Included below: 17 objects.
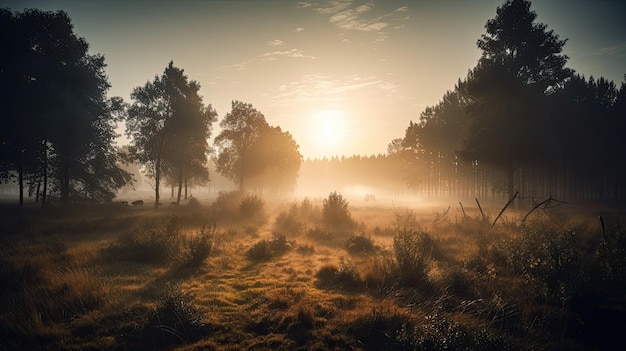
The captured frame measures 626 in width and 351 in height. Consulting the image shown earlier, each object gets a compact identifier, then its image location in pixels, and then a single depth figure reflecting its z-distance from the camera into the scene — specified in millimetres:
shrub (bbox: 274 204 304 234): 17594
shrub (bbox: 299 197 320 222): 22328
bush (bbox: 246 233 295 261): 10984
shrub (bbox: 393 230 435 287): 7438
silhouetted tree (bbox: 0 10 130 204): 18828
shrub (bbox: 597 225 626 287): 6465
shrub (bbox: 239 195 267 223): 22677
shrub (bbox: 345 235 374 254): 12273
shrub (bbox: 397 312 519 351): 4105
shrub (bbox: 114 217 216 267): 9602
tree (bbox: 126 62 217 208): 28328
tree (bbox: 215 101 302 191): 40906
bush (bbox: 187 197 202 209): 27162
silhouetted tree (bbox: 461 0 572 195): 22172
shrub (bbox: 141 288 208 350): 4664
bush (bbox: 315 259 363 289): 7719
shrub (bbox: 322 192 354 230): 20205
